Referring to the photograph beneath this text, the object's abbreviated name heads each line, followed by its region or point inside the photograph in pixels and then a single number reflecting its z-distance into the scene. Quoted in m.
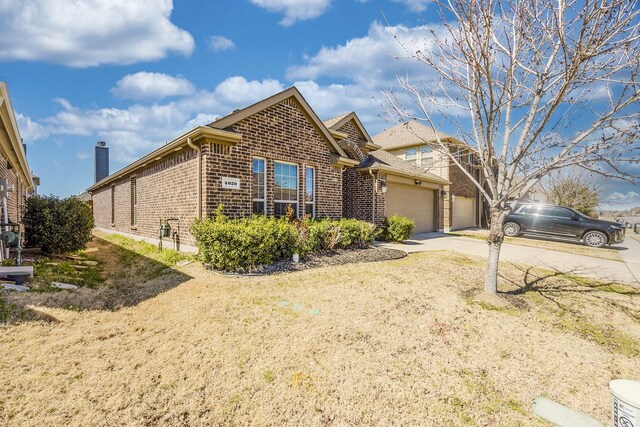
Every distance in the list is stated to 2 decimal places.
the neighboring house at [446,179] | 18.67
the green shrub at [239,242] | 6.40
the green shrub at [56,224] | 8.85
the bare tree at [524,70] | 4.19
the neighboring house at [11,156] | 5.92
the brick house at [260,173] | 8.06
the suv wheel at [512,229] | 15.52
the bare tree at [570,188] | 25.12
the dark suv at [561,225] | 13.20
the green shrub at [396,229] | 12.37
